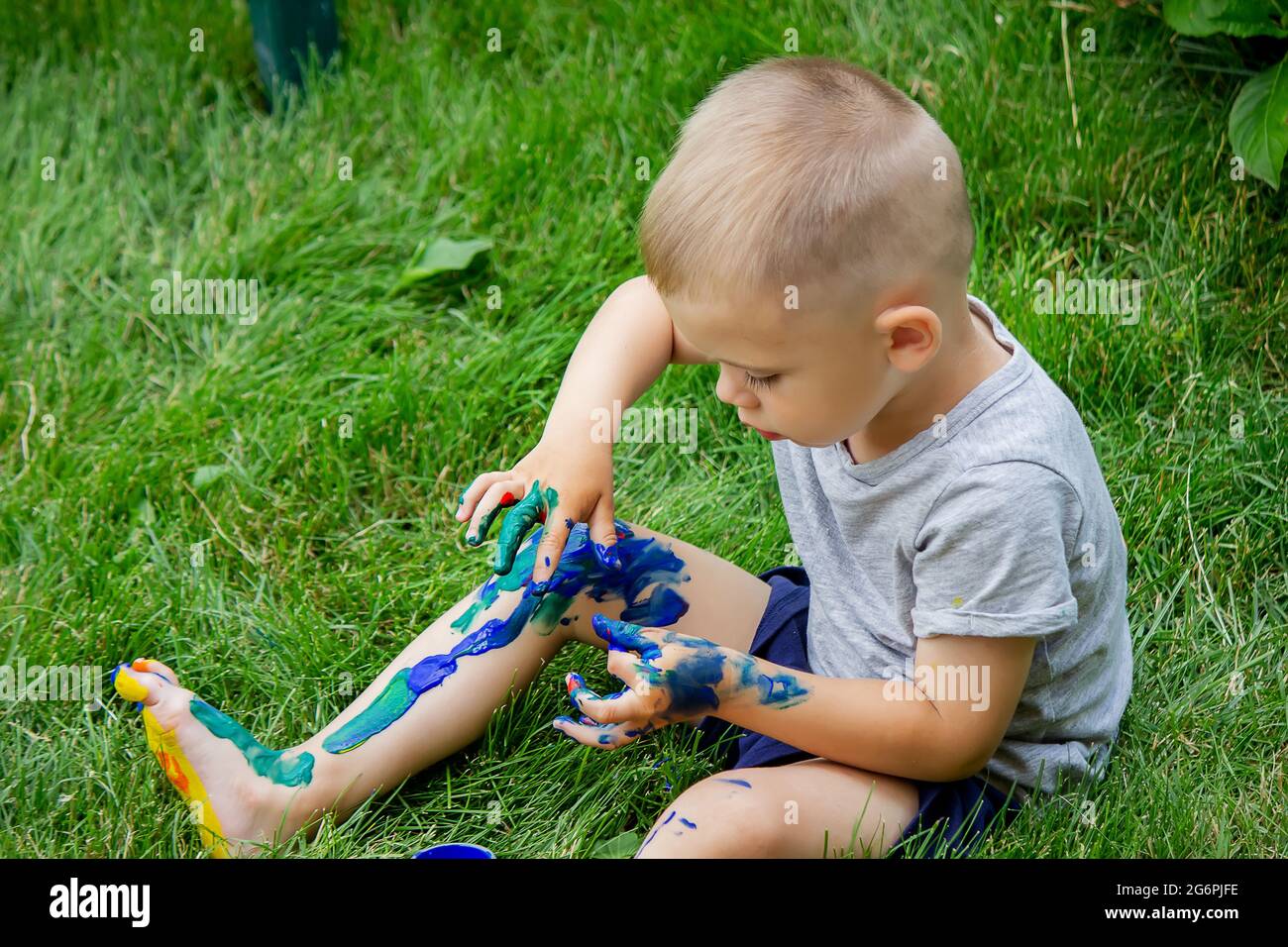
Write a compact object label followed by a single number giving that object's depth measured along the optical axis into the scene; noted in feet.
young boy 4.60
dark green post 9.78
